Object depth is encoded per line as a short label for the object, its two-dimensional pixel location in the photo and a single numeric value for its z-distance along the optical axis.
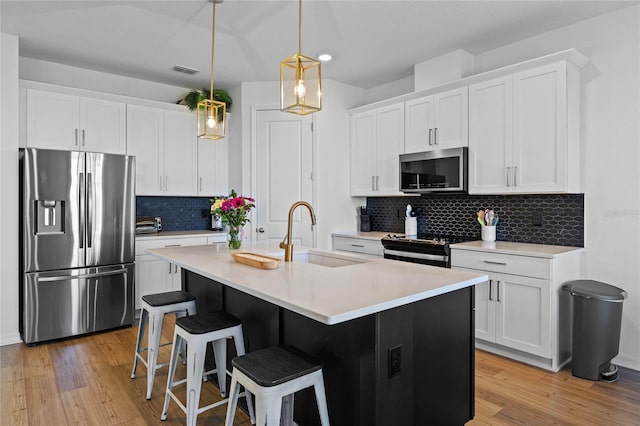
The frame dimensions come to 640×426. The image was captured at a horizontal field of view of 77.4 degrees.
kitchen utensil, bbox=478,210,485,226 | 3.71
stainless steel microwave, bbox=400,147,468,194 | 3.65
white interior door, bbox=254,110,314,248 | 4.72
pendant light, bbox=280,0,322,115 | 2.12
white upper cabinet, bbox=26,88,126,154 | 3.82
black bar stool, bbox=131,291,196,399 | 2.54
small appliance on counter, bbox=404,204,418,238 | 4.34
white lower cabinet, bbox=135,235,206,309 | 4.23
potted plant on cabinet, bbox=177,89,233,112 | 4.76
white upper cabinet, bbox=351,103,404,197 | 4.33
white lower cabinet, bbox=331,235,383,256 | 4.22
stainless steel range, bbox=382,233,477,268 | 3.53
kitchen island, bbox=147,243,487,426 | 1.63
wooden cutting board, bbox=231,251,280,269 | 2.21
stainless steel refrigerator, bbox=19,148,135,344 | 3.51
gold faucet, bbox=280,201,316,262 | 2.49
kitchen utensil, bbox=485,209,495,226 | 3.63
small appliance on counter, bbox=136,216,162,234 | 4.41
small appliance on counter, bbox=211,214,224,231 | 5.09
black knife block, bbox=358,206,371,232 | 5.01
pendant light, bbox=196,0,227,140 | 2.95
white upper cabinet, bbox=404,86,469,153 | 3.68
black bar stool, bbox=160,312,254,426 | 2.06
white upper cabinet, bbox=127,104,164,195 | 4.44
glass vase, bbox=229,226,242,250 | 3.11
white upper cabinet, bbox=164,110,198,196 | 4.70
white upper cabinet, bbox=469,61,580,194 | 3.04
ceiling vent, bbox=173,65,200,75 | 4.37
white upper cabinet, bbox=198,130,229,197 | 4.96
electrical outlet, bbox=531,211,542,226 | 3.46
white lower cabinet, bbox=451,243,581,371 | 2.93
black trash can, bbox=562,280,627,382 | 2.77
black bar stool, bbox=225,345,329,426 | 1.55
